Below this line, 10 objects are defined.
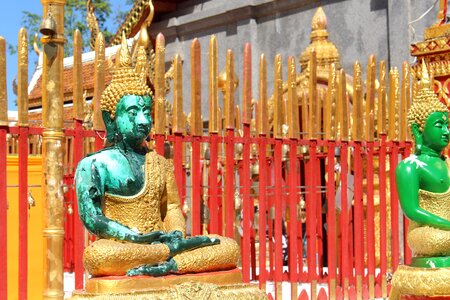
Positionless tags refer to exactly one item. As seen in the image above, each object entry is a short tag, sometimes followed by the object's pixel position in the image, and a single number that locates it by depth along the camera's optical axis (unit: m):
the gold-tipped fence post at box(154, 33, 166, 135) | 6.36
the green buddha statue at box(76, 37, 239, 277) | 4.41
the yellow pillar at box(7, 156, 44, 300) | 7.58
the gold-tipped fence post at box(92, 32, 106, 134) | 6.01
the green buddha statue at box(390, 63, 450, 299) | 5.79
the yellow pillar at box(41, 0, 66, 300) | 5.42
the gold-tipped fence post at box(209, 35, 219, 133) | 6.55
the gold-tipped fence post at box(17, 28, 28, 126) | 5.69
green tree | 24.48
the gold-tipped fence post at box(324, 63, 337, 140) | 7.59
